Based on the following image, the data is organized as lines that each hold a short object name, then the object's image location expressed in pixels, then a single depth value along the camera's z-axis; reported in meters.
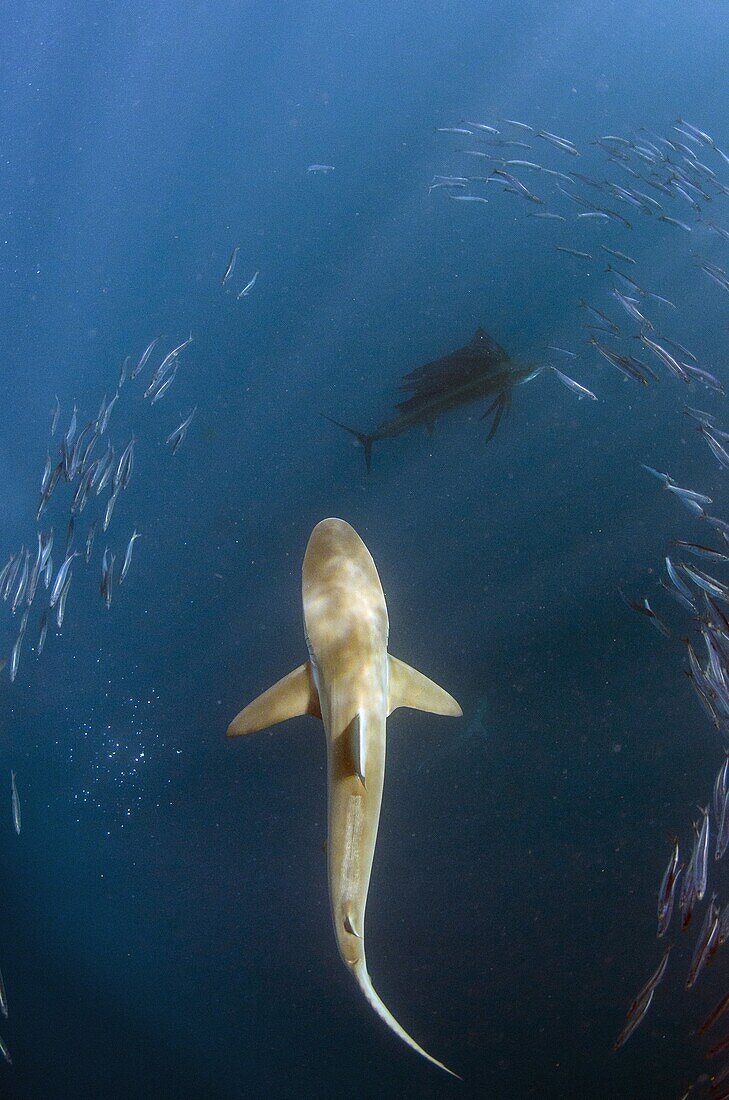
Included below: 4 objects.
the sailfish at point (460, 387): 6.48
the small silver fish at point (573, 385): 4.16
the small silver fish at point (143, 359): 4.58
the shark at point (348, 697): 2.71
